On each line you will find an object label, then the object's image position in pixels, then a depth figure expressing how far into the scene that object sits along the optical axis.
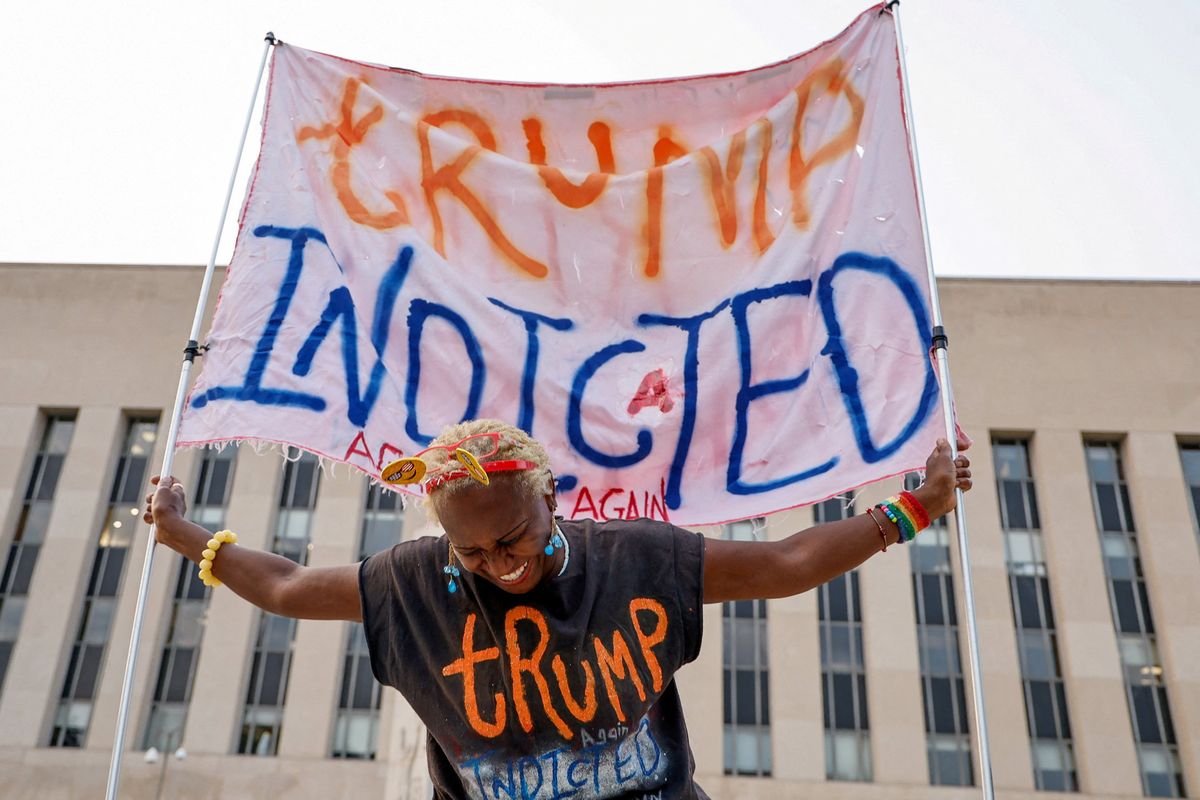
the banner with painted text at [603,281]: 4.43
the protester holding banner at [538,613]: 2.89
